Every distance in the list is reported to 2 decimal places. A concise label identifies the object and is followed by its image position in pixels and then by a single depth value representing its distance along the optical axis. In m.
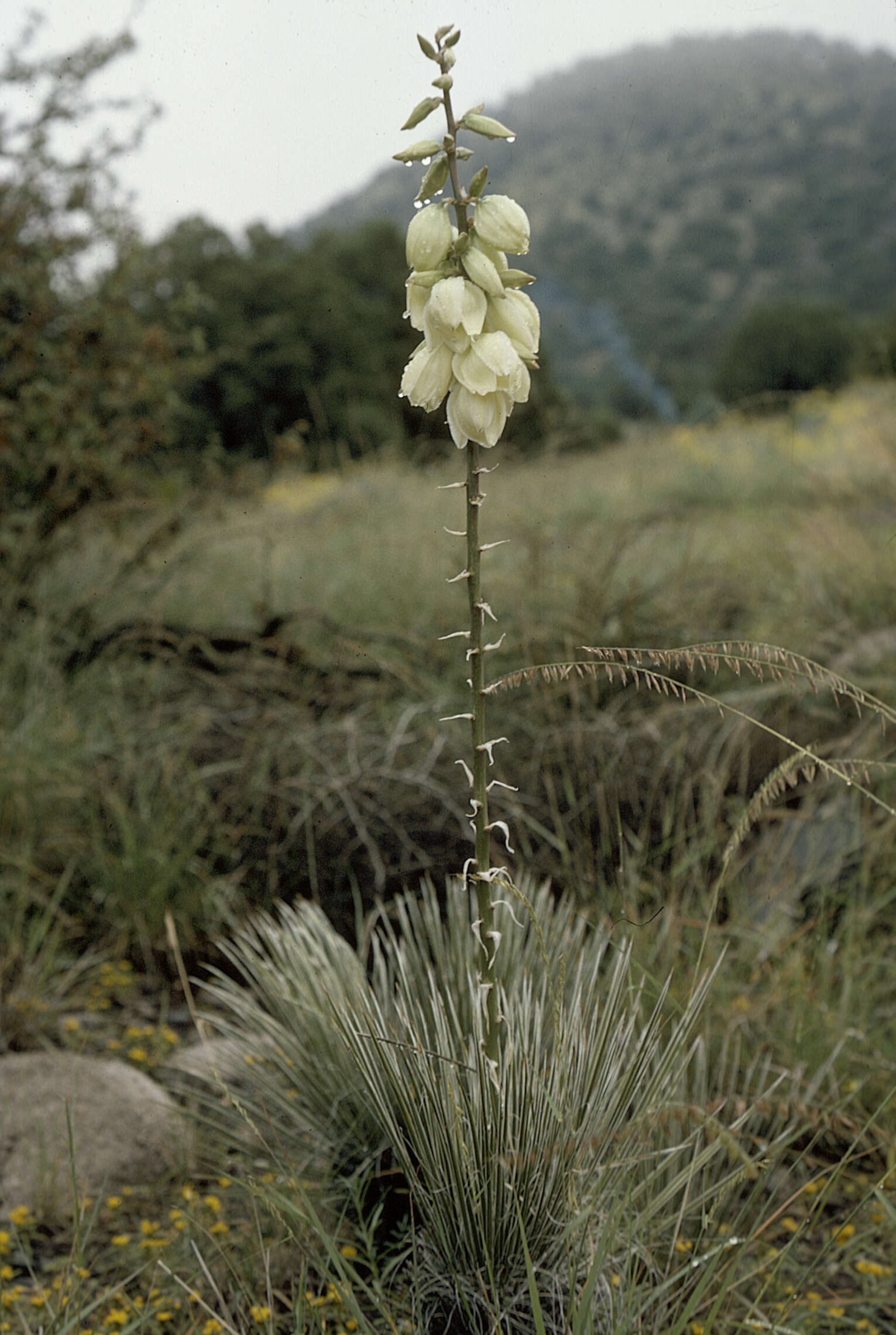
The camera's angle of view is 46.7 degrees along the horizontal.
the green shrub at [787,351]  18.66
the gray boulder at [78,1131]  1.72
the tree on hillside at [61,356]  3.53
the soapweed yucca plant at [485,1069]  1.03
